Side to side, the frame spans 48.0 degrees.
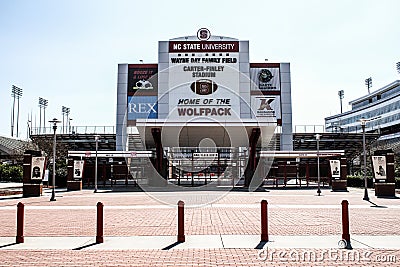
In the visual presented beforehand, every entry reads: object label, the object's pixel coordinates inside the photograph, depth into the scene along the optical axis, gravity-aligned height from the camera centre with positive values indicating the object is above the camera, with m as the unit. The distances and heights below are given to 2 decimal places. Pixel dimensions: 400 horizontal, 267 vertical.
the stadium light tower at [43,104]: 117.73 +16.21
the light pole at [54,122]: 25.98 +2.54
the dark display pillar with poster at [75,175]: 35.34 -0.72
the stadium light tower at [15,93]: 116.79 +19.12
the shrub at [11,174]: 52.38 -0.94
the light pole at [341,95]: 141.00 +22.22
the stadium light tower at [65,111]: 119.78 +14.84
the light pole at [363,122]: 26.16 +2.56
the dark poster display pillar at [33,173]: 26.98 -0.42
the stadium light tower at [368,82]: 131.25 +24.58
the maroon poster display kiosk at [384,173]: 25.69 -0.41
